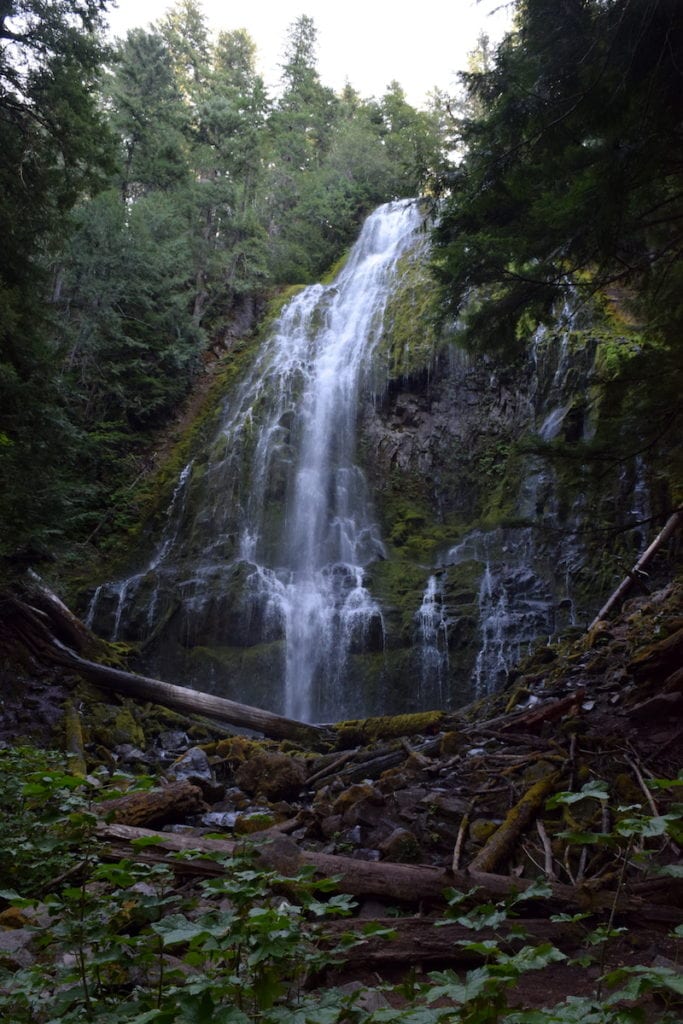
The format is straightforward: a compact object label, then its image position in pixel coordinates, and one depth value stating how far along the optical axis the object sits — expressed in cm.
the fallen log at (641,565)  721
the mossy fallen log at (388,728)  682
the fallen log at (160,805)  405
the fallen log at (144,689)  777
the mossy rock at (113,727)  688
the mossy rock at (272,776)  546
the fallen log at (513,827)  327
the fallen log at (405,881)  256
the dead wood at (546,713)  489
